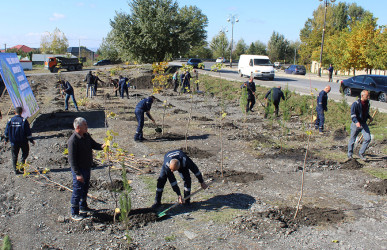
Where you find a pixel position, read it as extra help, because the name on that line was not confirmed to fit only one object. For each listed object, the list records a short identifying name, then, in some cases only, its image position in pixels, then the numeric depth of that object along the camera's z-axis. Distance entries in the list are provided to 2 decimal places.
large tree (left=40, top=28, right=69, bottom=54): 64.56
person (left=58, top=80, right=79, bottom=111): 15.09
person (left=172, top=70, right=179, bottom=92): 23.92
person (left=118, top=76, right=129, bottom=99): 20.59
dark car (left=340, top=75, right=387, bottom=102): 17.27
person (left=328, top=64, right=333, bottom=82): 30.27
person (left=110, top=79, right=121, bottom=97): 21.17
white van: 28.03
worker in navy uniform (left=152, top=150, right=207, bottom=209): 5.54
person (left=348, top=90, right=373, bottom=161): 7.81
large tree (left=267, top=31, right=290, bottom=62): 71.69
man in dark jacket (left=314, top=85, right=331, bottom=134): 11.10
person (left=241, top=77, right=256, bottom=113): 14.43
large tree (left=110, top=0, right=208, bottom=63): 34.28
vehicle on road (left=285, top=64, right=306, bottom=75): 42.86
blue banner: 10.88
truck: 41.97
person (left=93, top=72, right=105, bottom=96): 20.83
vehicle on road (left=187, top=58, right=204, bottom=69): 44.61
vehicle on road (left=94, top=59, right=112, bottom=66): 58.86
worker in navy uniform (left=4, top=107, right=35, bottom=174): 7.36
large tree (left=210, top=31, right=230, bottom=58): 74.12
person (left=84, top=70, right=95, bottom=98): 20.40
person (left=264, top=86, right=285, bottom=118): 13.21
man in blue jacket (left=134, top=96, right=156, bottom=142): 10.18
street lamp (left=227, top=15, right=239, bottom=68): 44.00
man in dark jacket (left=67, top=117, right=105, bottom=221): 5.18
